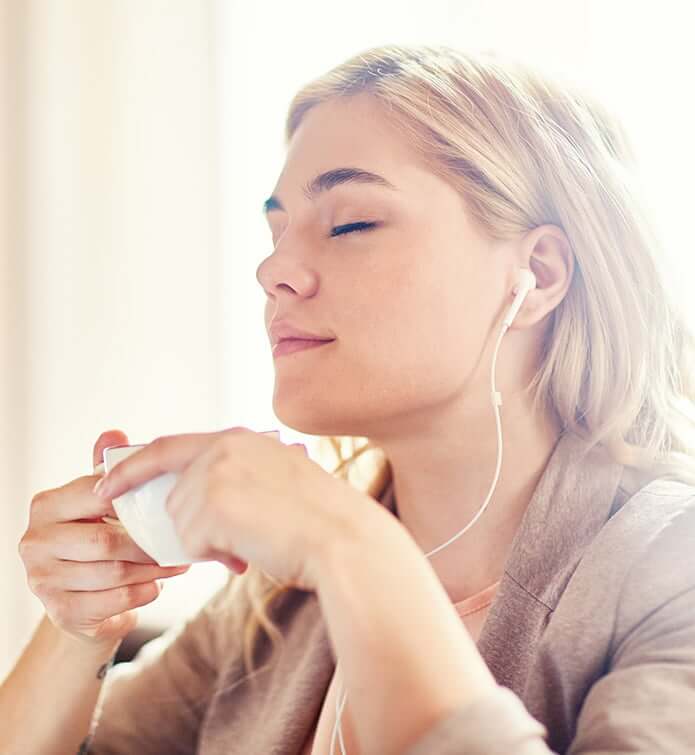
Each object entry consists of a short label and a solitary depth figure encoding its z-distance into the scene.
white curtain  1.96
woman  1.01
